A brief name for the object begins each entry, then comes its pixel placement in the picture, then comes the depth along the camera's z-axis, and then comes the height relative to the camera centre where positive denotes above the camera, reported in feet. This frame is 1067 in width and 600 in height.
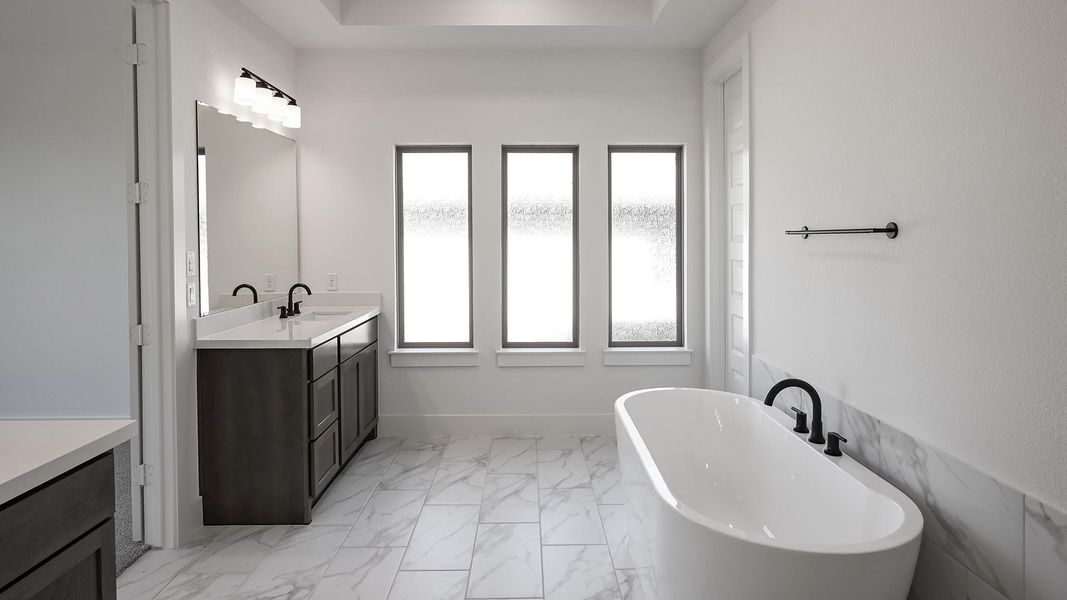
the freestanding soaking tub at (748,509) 5.13 -2.23
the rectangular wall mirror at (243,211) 9.98 +1.55
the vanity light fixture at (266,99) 11.02 +3.61
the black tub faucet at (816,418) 7.87 -1.51
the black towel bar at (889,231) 6.88 +0.68
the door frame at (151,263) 8.74 +0.50
